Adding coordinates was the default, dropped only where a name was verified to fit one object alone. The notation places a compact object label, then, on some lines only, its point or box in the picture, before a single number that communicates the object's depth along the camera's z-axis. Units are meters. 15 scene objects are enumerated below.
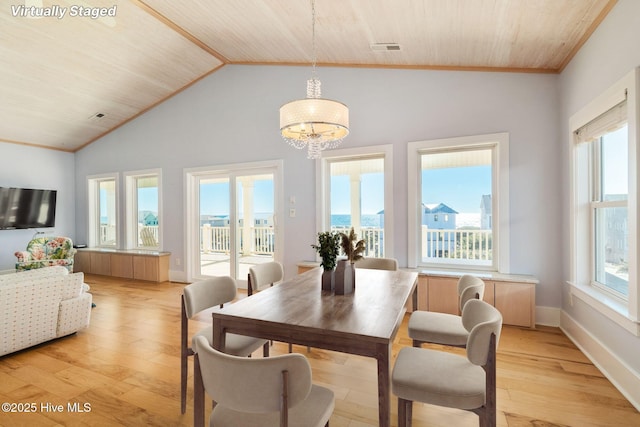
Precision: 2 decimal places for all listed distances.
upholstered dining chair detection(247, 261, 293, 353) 2.43
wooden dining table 1.24
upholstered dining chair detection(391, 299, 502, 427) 1.25
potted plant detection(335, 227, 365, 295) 1.93
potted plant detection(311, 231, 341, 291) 1.99
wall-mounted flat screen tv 5.57
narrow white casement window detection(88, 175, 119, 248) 6.50
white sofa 2.57
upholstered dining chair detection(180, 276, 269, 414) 1.81
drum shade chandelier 2.13
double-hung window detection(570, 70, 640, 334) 1.96
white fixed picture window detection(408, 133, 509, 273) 3.54
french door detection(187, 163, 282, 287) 4.83
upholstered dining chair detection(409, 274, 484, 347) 1.86
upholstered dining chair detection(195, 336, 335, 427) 0.97
